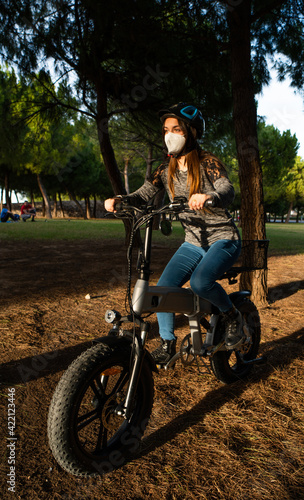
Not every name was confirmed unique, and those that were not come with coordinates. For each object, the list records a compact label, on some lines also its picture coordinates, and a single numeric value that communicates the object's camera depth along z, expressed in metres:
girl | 2.30
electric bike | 1.75
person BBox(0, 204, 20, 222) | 25.30
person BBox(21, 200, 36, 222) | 28.00
